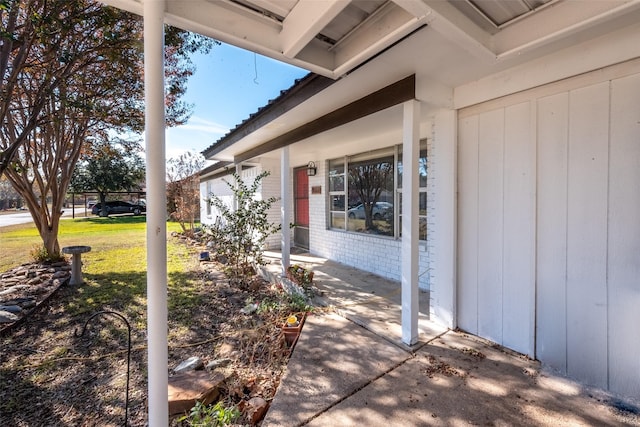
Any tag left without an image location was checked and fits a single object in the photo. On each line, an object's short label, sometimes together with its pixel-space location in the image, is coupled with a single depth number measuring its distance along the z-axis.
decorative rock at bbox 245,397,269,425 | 1.97
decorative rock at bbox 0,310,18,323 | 3.57
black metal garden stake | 3.34
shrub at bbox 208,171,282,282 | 5.13
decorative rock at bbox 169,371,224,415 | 2.04
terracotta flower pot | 3.06
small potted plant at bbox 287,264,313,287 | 4.47
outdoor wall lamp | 6.96
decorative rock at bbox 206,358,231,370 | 2.63
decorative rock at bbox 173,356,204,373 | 2.54
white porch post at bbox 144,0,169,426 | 1.54
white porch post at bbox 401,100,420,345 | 2.80
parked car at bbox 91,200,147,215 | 24.36
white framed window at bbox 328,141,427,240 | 4.94
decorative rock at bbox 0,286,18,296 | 4.52
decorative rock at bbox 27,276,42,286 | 5.09
